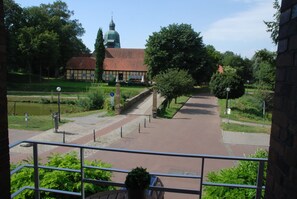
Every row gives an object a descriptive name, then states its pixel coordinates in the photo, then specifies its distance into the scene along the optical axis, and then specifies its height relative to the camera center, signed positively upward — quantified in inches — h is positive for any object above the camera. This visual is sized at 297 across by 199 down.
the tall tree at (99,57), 2330.2 +120.4
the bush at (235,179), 200.8 -75.1
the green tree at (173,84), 1139.9 -35.2
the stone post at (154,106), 1002.2 -109.6
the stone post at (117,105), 1049.2 -114.3
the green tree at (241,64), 3090.6 +134.9
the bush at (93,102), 1273.4 -128.6
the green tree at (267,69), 1379.2 +54.7
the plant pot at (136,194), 131.4 -53.4
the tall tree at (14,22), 1970.7 +333.4
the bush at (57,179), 176.2 -67.2
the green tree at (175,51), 1796.3 +143.4
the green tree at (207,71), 1806.1 +30.6
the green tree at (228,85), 1210.9 -37.0
